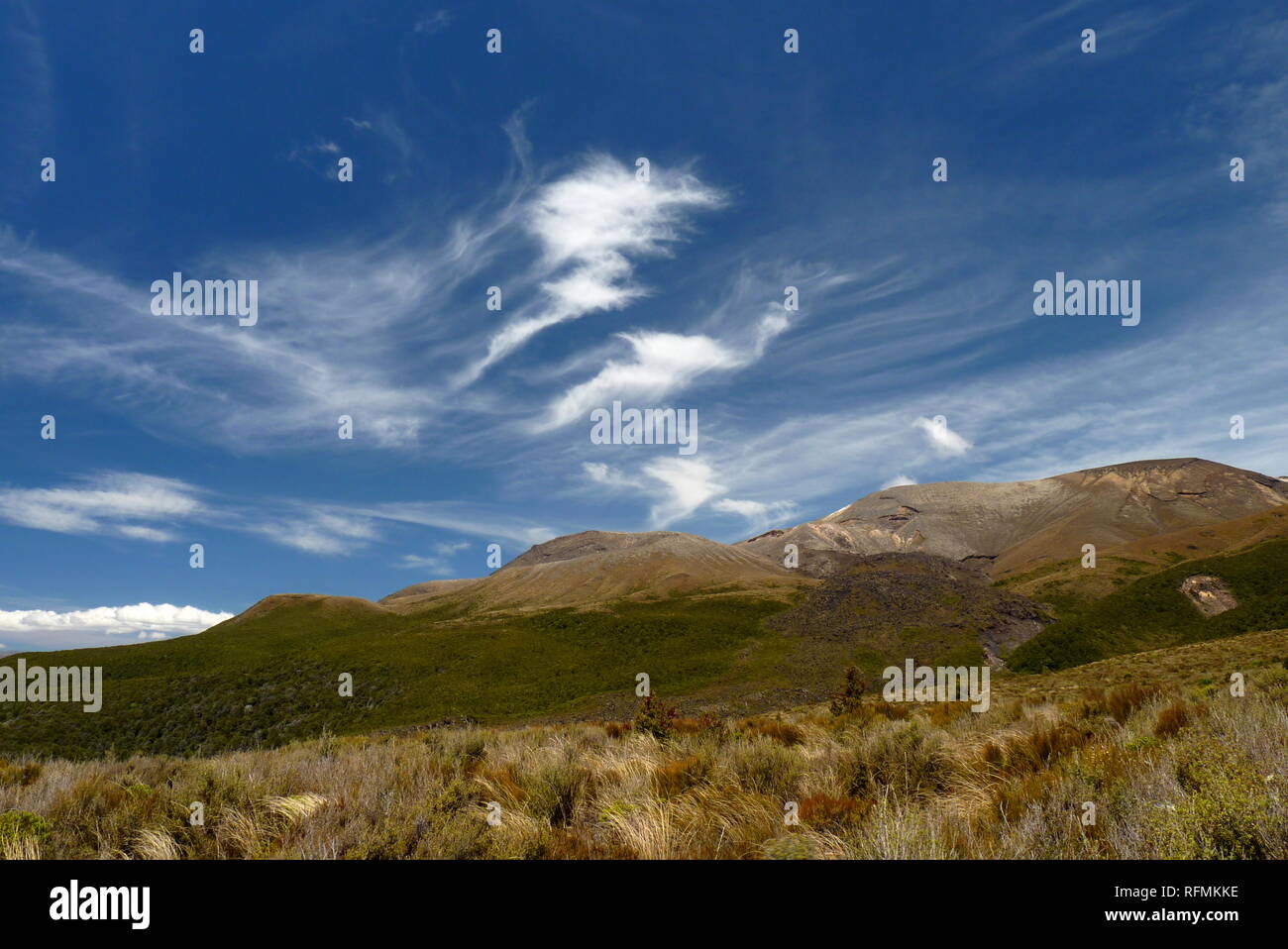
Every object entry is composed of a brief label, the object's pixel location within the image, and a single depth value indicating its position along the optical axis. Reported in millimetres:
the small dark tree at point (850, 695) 17619
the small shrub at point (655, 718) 11672
